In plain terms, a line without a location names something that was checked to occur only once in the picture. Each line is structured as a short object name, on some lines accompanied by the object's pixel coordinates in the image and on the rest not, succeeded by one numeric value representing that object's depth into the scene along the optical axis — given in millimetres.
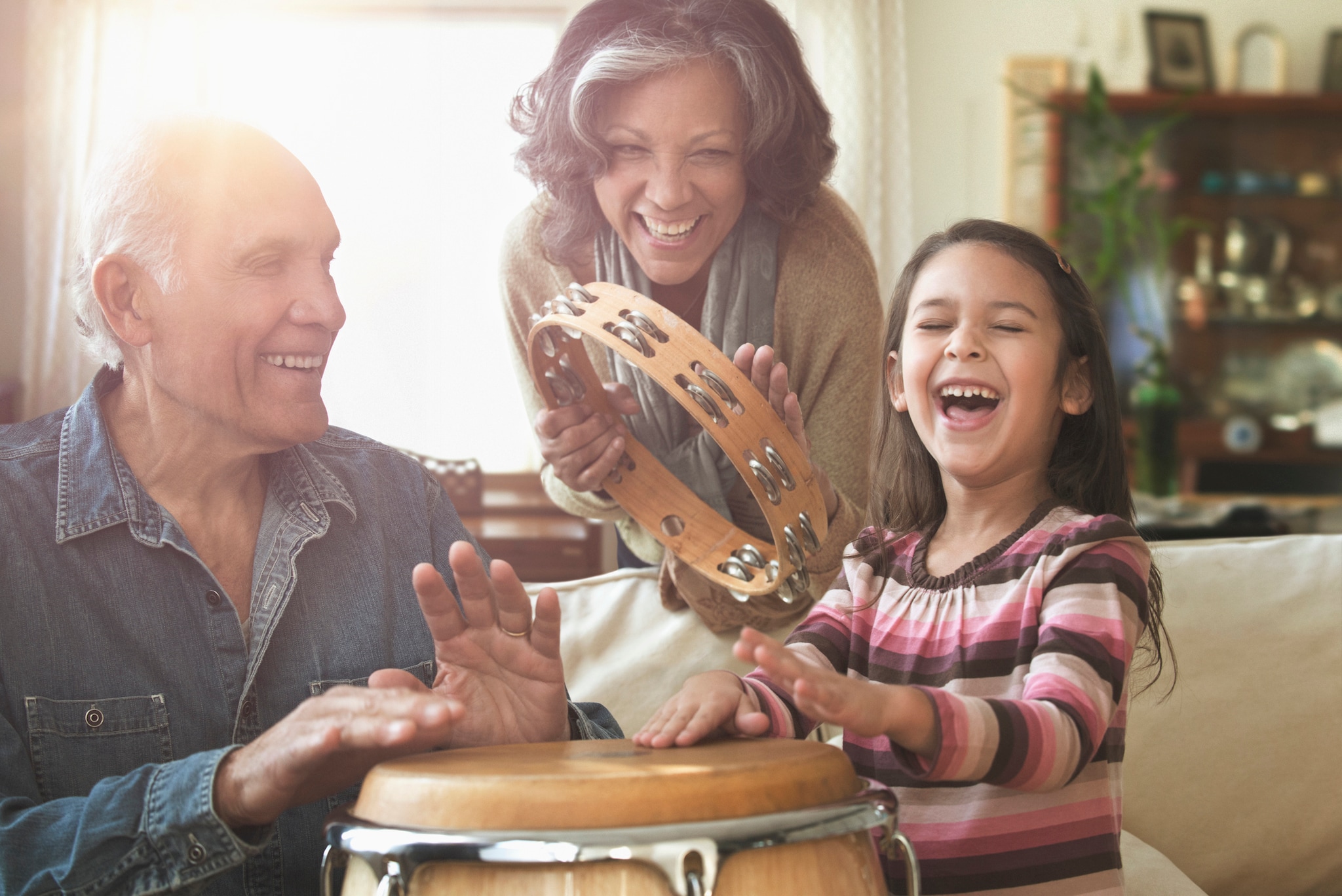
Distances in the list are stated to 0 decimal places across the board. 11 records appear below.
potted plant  3932
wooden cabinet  4613
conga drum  662
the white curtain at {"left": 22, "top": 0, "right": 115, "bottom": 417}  2516
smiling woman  1276
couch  1412
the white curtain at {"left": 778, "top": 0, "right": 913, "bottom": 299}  1988
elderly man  976
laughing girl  878
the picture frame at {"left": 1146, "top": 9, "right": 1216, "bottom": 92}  4465
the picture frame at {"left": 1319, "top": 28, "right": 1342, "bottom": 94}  4598
